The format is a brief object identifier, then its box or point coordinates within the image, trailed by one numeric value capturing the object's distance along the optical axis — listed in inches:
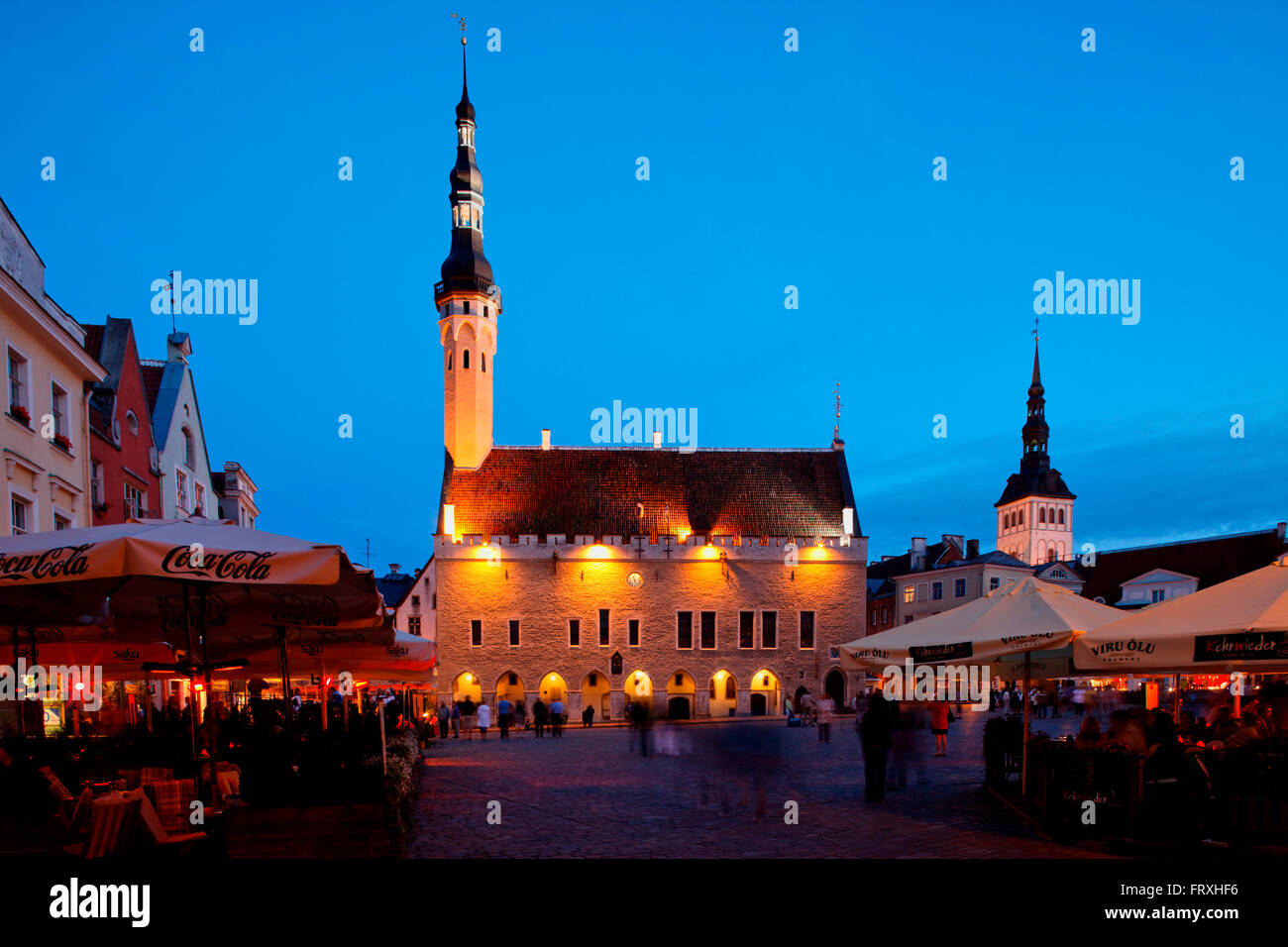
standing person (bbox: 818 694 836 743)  1048.2
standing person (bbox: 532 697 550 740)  1365.7
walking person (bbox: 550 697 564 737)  1386.7
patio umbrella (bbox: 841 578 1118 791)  420.8
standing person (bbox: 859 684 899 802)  533.0
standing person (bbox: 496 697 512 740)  1344.7
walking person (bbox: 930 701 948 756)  837.2
